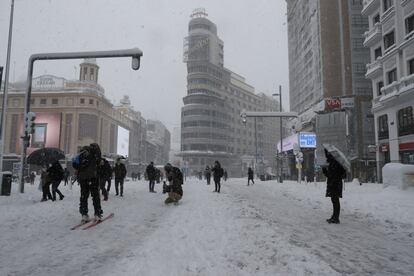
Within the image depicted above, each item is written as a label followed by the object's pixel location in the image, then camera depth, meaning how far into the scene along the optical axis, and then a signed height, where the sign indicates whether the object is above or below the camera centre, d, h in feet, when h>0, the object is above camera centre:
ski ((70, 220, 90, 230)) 22.89 -3.85
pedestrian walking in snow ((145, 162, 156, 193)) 59.06 -0.58
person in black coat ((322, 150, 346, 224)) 26.18 -0.60
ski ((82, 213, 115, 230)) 23.06 -3.80
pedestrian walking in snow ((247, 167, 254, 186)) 99.96 -0.86
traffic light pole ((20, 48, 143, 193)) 53.31 +17.49
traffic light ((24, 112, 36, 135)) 49.56 +6.38
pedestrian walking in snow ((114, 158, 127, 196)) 49.57 -0.41
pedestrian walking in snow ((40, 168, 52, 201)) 41.16 -2.26
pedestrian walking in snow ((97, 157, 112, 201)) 41.81 -0.63
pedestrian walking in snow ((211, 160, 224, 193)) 58.13 -0.34
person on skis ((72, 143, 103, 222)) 24.53 -0.45
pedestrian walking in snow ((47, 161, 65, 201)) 40.81 -0.80
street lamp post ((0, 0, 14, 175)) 55.11 +15.99
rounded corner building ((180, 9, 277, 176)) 328.49 +62.22
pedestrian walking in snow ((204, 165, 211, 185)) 93.22 -0.97
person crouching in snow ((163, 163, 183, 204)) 38.63 -1.59
